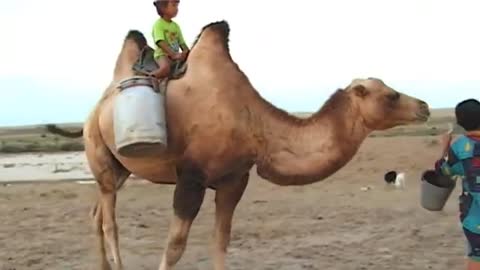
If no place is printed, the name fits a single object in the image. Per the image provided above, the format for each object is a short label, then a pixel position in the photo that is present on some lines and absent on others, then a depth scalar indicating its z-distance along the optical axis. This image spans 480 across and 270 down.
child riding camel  7.50
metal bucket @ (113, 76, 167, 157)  6.78
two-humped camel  6.86
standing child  5.69
